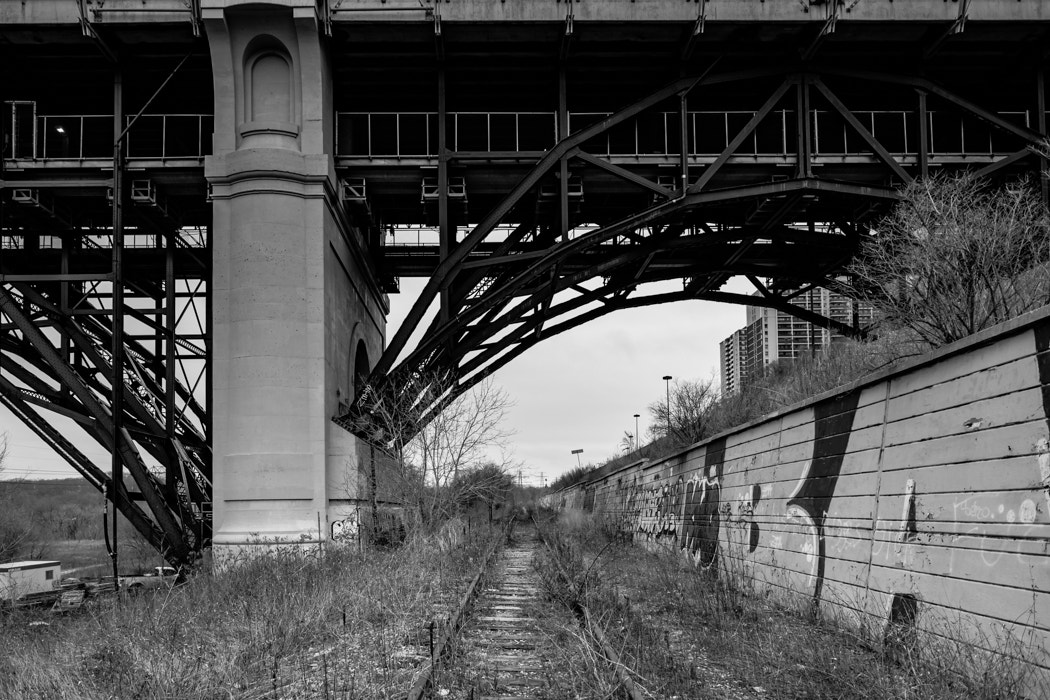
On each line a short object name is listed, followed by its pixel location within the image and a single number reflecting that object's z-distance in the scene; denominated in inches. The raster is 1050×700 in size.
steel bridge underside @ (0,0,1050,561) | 836.0
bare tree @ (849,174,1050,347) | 519.5
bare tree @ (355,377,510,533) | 876.6
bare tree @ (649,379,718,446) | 1089.9
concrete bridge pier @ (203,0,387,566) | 784.9
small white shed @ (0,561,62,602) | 975.1
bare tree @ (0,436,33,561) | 1542.0
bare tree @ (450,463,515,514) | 920.3
